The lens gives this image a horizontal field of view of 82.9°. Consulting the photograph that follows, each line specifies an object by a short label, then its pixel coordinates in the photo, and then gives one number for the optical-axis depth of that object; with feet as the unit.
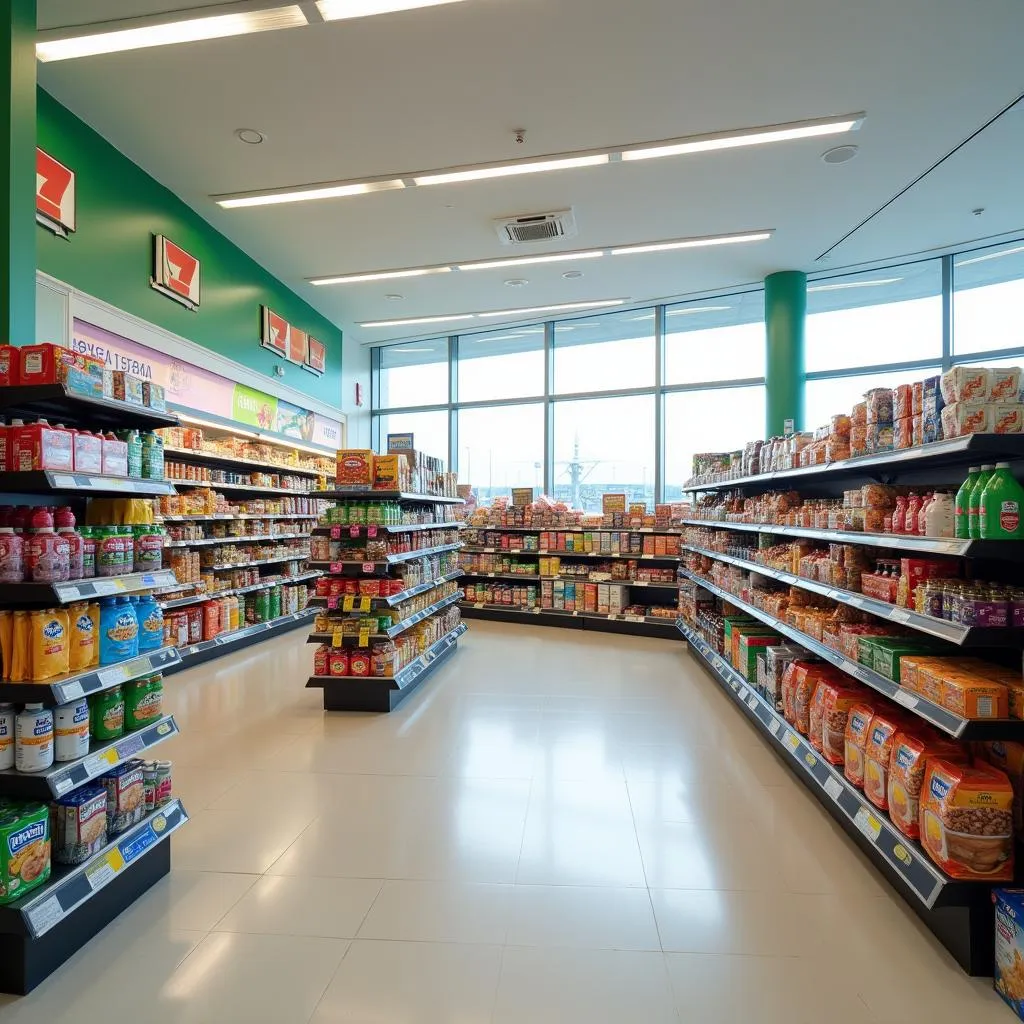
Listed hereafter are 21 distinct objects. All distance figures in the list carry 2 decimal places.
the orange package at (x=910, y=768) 7.18
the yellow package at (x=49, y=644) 6.35
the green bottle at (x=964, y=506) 6.80
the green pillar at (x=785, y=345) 26.30
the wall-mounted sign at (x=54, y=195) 14.42
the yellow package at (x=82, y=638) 6.78
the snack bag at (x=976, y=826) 6.35
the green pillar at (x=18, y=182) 8.75
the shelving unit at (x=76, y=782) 6.11
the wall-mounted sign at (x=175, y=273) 18.78
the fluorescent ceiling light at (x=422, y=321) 31.30
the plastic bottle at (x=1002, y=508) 6.35
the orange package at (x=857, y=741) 8.66
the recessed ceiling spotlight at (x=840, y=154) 17.13
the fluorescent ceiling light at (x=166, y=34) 12.17
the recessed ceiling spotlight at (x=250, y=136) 16.16
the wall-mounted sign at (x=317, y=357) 30.04
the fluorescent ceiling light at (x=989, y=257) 24.09
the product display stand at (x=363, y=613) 15.05
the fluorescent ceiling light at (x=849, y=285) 26.81
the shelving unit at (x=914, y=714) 6.37
